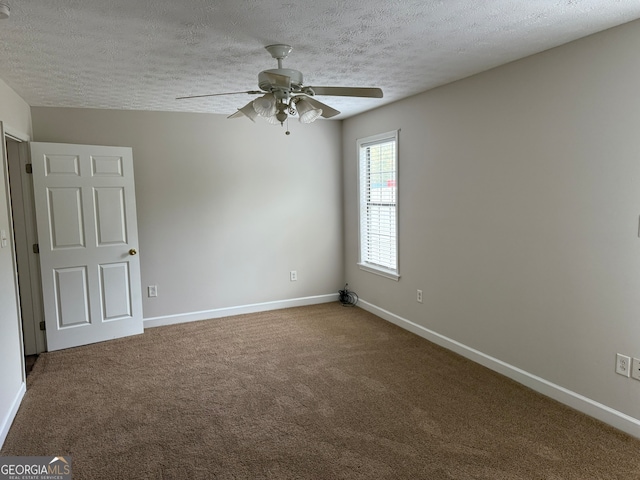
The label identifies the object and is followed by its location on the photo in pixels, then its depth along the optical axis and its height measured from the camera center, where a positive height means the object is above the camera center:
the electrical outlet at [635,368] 2.50 -1.02
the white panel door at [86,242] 4.02 -0.34
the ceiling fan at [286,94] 2.51 +0.64
